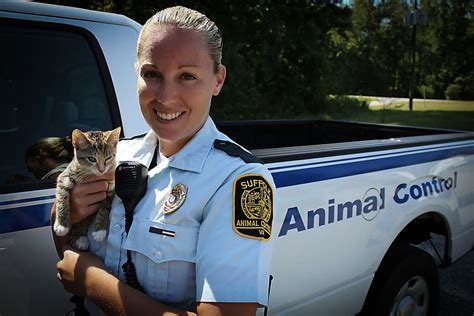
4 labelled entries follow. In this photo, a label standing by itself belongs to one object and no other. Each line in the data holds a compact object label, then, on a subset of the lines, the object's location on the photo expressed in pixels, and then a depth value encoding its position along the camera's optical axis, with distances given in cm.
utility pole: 2702
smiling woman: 118
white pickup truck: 161
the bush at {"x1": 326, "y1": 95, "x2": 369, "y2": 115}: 2133
